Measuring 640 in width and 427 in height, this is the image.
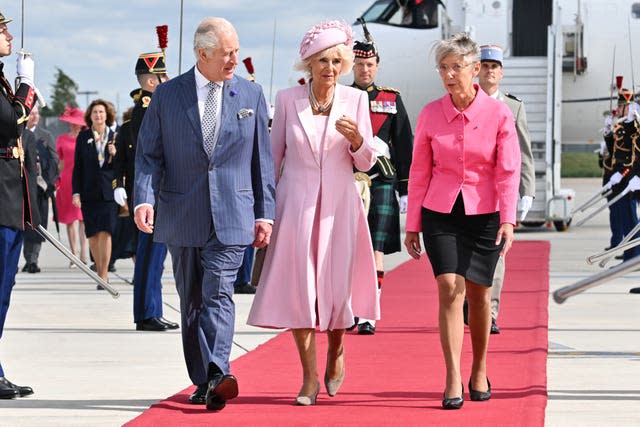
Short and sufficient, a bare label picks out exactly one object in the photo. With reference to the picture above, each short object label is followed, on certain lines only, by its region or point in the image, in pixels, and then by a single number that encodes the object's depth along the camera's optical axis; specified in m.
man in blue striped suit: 13.20
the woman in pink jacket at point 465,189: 13.44
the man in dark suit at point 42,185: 30.66
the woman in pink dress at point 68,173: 32.37
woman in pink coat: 13.37
